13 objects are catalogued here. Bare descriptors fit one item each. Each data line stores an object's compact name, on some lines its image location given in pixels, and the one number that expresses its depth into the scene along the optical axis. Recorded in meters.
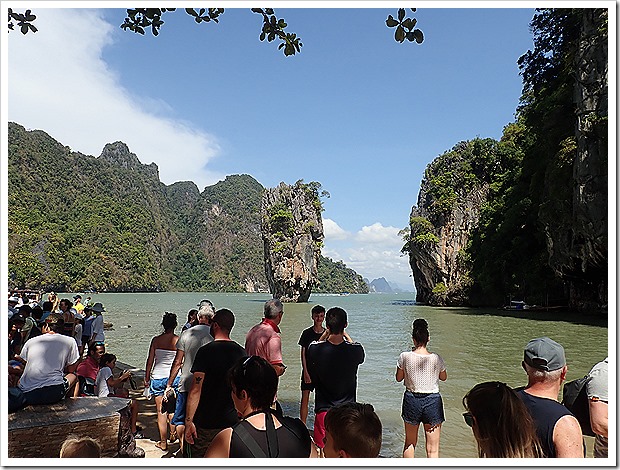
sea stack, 59.28
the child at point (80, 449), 2.44
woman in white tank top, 5.15
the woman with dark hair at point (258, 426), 2.21
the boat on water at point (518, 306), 33.91
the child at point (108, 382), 5.65
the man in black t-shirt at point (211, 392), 3.88
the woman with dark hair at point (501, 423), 2.06
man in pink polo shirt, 4.24
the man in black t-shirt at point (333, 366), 4.09
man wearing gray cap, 2.21
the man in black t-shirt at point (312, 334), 4.97
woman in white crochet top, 4.21
